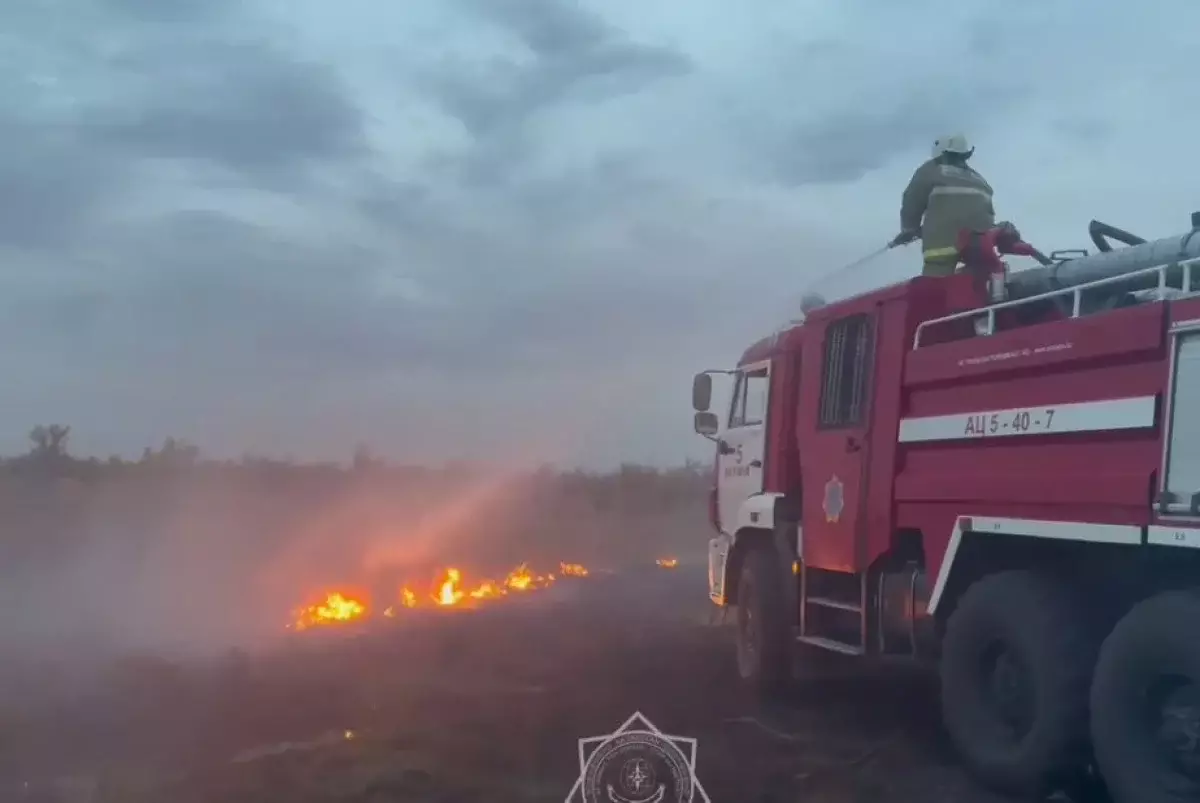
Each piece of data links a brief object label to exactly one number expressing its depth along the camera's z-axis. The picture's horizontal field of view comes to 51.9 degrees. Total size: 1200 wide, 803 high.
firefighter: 9.76
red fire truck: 6.18
